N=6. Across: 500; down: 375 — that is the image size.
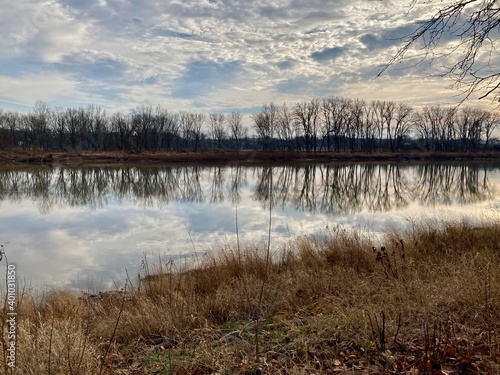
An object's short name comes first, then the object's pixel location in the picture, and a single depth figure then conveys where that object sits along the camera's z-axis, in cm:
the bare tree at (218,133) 9249
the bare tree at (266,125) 8069
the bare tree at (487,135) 8479
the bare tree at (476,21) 419
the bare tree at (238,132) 8862
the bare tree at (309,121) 7675
